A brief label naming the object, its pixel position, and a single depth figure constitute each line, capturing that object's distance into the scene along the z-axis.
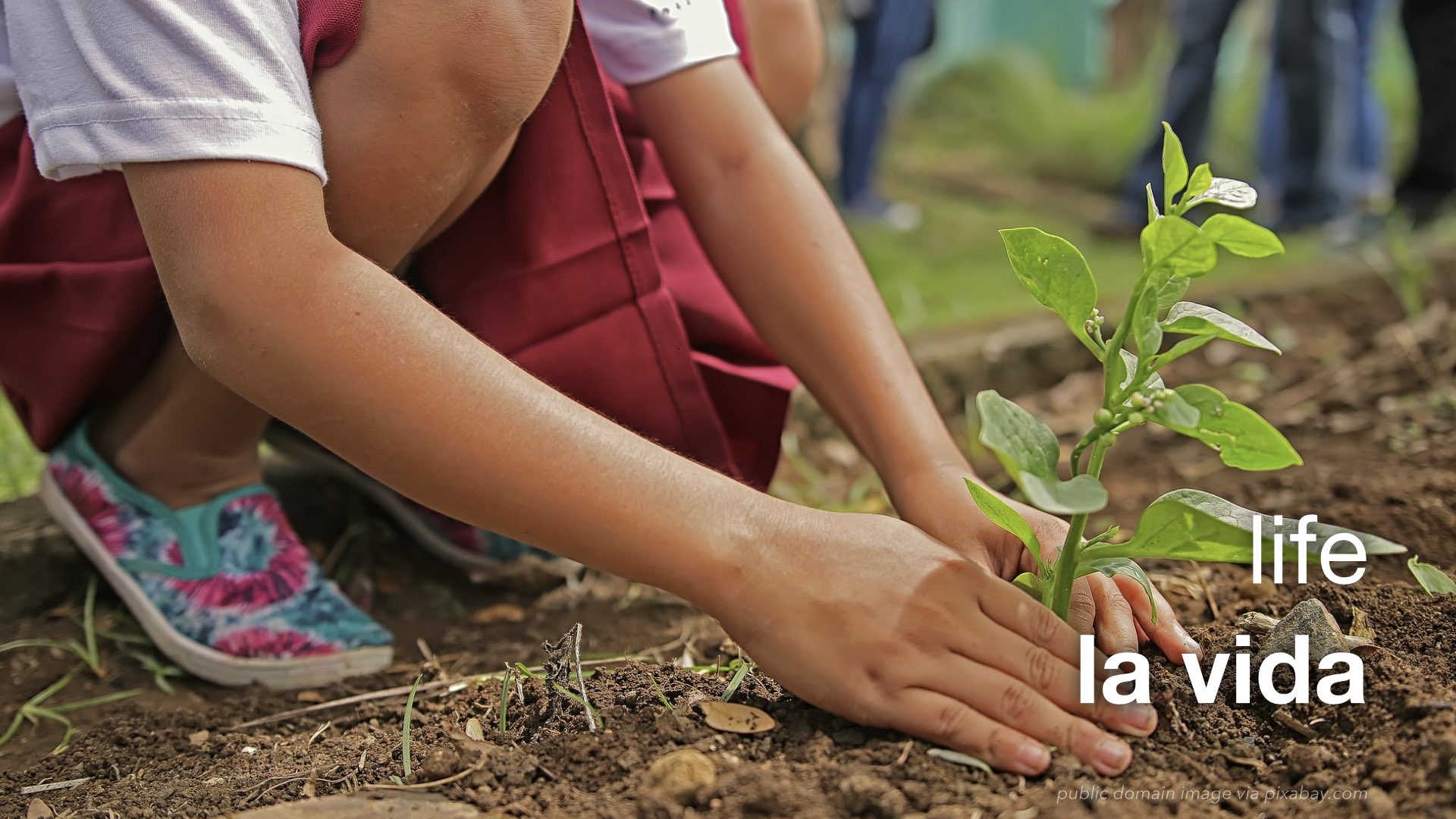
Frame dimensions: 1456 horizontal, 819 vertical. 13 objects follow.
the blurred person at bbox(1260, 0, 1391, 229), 3.92
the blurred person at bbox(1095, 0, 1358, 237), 3.77
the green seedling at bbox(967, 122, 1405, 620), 0.94
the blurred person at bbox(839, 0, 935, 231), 4.23
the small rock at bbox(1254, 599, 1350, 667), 1.00
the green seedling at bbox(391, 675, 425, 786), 1.01
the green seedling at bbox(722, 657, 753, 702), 1.03
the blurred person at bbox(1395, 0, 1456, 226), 3.69
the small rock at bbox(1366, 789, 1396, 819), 0.93
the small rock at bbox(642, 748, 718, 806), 0.96
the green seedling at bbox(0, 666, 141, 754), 1.14
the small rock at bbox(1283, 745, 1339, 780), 0.97
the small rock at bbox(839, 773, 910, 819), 0.95
